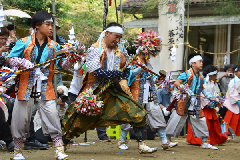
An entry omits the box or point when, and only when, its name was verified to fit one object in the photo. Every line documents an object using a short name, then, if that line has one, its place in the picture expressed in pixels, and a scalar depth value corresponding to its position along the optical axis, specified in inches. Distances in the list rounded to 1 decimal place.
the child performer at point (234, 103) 571.0
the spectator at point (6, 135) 397.5
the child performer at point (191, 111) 459.3
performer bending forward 337.2
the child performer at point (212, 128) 507.7
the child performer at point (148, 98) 422.3
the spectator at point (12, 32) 455.5
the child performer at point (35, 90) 321.0
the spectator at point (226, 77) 697.2
